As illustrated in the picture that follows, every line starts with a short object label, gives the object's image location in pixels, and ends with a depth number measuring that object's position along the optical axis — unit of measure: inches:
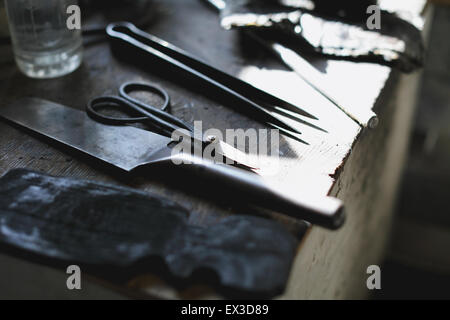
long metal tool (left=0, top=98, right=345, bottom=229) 25.9
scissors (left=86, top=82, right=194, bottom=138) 33.8
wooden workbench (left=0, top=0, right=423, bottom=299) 28.3
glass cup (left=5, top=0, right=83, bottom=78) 39.1
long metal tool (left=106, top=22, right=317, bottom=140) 35.7
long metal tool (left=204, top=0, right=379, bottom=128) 35.3
